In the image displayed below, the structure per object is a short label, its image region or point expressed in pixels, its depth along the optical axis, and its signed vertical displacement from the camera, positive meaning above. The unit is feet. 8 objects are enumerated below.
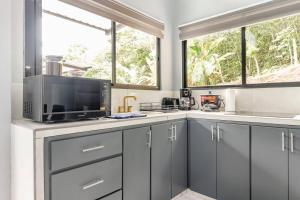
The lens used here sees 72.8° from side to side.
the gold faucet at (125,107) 7.20 -0.30
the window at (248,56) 7.09 +1.68
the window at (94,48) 5.77 +1.79
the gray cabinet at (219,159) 6.00 -1.95
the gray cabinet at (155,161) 5.24 -1.85
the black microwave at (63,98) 4.07 +0.02
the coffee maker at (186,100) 8.71 -0.07
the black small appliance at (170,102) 8.77 -0.15
